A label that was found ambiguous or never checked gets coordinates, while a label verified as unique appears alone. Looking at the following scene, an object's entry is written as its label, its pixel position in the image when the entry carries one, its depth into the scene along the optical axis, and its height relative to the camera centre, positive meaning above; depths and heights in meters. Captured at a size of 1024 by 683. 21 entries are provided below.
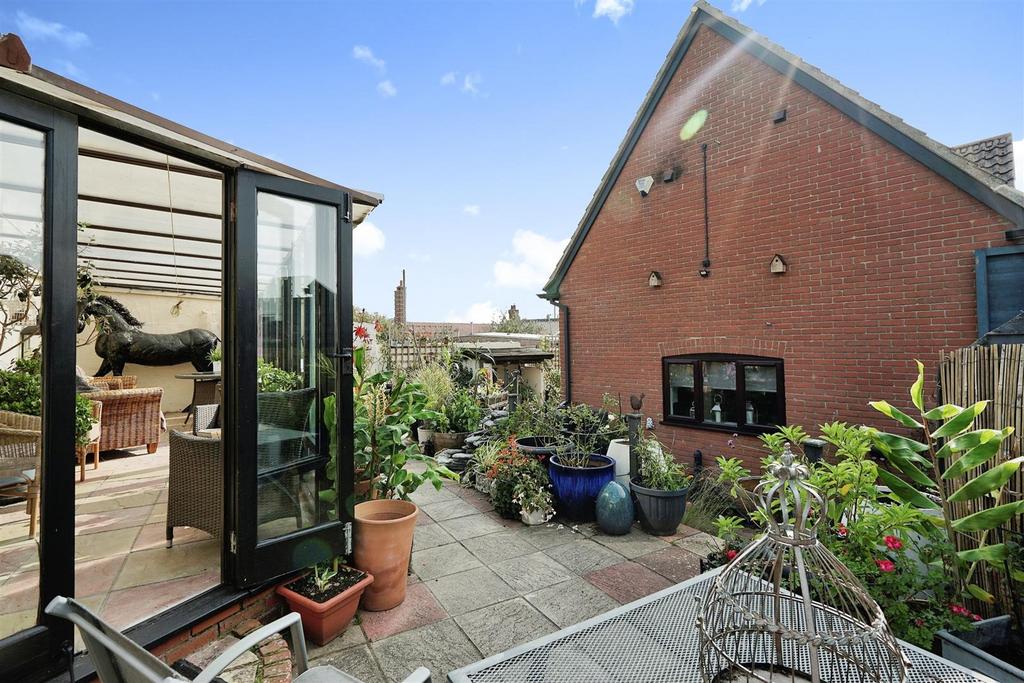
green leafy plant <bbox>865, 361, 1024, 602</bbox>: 2.03 -0.60
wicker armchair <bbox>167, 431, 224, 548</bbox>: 2.81 -0.79
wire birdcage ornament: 1.16 -0.76
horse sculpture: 6.78 +0.14
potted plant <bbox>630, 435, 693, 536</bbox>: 3.91 -1.20
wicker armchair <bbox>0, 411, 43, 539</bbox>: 2.46 -0.58
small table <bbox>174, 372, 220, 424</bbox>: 7.22 -0.61
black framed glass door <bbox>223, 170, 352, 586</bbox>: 2.40 -0.14
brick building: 4.38 +1.07
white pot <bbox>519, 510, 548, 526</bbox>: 4.15 -1.47
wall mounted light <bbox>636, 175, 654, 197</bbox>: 6.62 +2.30
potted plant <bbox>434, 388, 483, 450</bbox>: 6.50 -1.02
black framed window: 5.56 -0.55
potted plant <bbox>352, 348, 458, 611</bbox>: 2.76 -0.81
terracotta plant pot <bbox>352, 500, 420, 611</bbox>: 2.75 -1.20
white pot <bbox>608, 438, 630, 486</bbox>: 4.43 -1.03
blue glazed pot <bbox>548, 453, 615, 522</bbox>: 4.18 -1.22
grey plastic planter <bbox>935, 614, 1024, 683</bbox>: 1.70 -1.19
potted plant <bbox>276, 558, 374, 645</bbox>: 2.39 -1.27
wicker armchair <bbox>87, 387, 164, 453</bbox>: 4.87 -0.70
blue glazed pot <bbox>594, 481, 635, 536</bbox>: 3.93 -1.35
